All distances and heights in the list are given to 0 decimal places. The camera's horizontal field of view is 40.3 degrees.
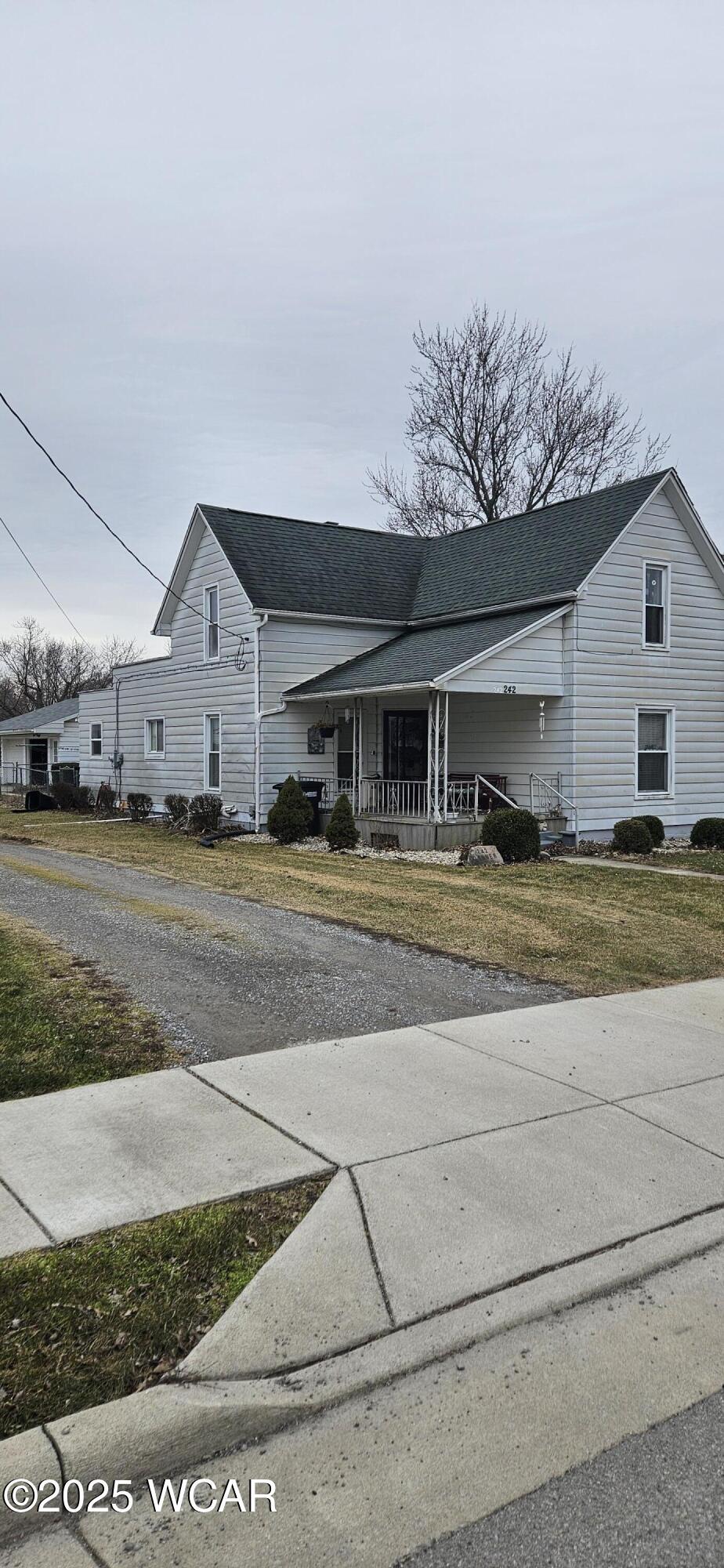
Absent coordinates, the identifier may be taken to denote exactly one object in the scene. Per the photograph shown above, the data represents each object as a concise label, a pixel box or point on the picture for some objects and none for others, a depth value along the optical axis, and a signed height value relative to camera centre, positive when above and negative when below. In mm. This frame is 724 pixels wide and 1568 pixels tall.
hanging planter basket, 19891 +821
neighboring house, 41656 +1099
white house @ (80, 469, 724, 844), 17703 +1942
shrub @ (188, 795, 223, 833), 20312 -960
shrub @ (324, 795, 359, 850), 16703 -1069
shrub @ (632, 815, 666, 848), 17703 -1146
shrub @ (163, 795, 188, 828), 21391 -944
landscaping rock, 14879 -1353
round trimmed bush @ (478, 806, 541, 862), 15461 -1060
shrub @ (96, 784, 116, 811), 26172 -812
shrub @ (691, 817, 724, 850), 17641 -1226
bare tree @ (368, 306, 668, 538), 34344 +12276
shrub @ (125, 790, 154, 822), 24328 -950
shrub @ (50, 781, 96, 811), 28062 -831
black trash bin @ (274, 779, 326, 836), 19297 -510
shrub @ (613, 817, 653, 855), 16609 -1211
